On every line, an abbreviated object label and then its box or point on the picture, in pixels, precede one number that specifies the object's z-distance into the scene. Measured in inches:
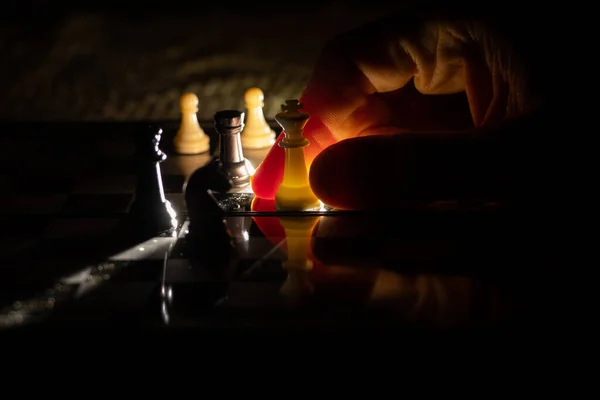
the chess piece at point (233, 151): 27.6
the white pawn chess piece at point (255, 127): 32.5
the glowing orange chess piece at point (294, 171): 25.4
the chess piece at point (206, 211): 23.7
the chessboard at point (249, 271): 20.4
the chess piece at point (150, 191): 24.8
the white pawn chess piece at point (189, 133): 32.0
